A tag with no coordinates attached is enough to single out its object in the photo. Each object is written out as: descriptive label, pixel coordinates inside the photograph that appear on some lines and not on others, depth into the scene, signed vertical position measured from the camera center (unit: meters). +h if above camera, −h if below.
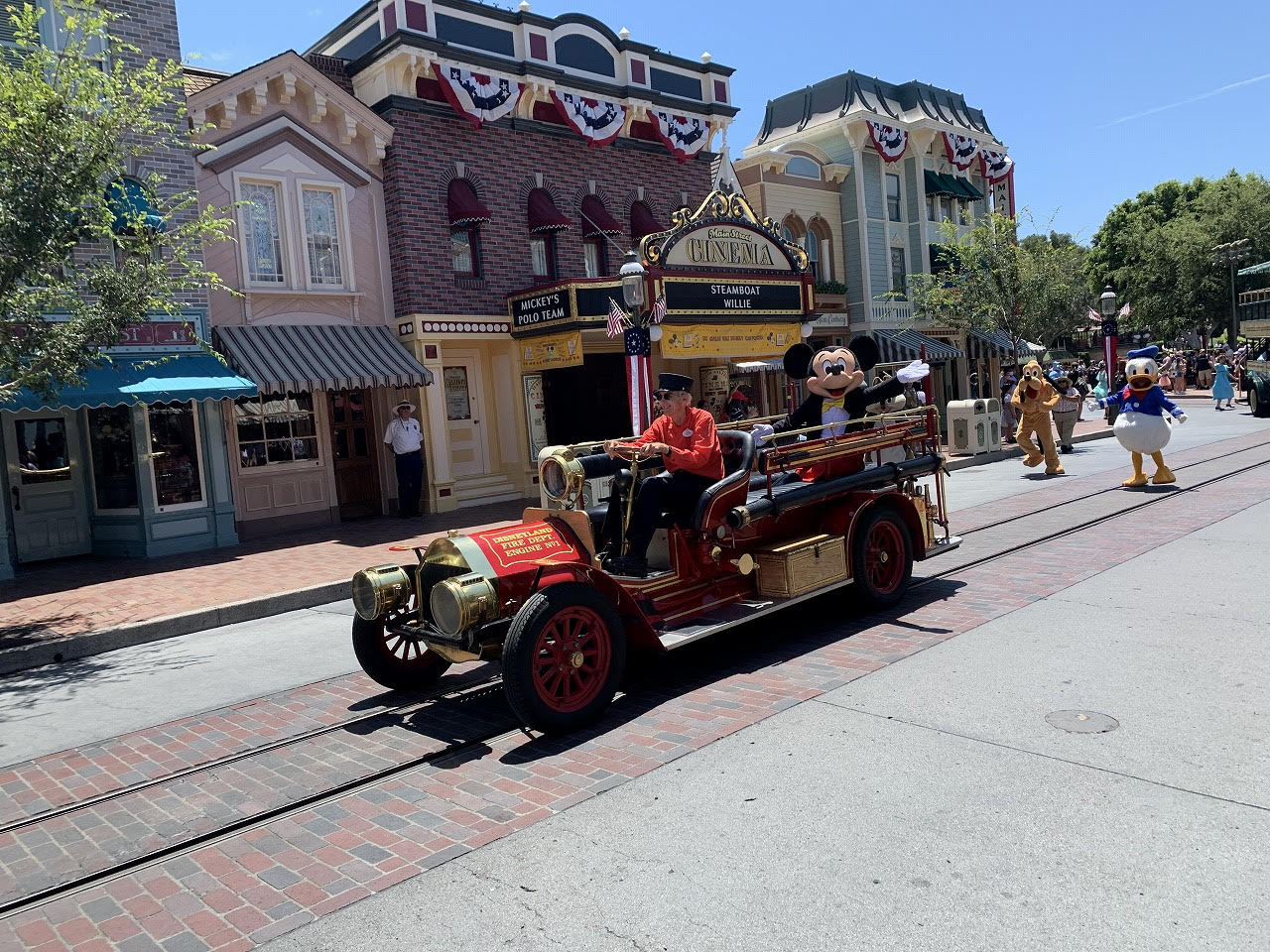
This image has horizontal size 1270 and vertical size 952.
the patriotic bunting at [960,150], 29.17 +7.68
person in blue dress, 27.81 -0.14
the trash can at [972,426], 18.72 -0.53
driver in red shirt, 6.09 -0.28
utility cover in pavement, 4.60 -1.61
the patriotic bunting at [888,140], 27.09 +7.61
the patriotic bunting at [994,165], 30.81 +7.54
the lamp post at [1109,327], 21.70 +1.49
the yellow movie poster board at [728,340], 16.91 +1.46
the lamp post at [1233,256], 35.75 +4.84
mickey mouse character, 8.01 +0.19
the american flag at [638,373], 12.73 +0.71
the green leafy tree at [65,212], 8.18 +2.30
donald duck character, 12.66 -0.37
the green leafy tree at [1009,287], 23.34 +2.78
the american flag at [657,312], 15.59 +1.82
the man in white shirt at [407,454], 15.04 -0.16
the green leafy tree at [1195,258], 40.12 +5.44
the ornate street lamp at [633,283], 12.34 +1.84
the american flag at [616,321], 13.59 +1.50
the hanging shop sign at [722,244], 16.38 +3.19
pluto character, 14.97 -0.29
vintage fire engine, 5.09 -0.90
